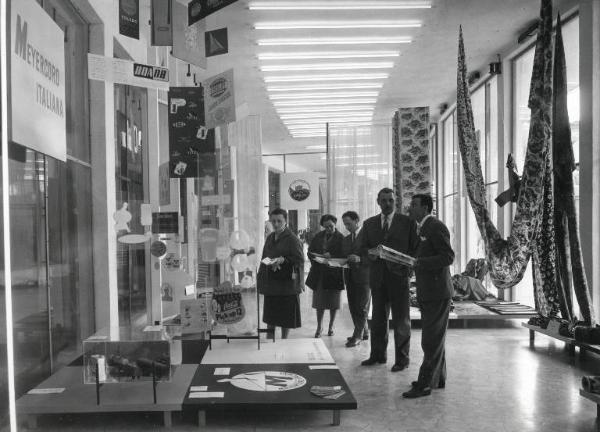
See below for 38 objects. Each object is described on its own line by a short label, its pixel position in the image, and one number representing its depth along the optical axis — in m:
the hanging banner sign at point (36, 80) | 2.66
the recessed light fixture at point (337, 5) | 6.49
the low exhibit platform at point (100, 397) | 3.74
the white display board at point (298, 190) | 12.26
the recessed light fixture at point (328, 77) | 9.30
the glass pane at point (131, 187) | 6.14
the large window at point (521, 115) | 8.91
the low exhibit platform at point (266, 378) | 3.78
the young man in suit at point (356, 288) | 6.48
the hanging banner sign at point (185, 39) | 4.42
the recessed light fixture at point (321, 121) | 12.80
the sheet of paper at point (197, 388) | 4.02
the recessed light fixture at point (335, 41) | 7.68
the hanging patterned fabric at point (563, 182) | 4.41
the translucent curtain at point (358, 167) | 11.28
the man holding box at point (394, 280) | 5.27
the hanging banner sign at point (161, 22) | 4.38
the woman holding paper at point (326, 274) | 6.84
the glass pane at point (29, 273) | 3.86
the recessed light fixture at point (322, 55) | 8.23
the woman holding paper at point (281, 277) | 5.86
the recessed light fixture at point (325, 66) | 8.74
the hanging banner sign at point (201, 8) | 3.97
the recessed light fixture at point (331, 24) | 7.11
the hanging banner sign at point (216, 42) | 4.75
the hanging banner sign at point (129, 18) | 4.26
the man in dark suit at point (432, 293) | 4.44
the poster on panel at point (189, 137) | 5.21
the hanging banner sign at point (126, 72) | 4.08
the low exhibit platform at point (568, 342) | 5.30
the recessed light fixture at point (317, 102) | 10.99
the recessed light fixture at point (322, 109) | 11.60
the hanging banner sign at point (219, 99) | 4.94
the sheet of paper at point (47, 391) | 3.95
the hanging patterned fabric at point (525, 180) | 4.42
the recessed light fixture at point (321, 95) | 10.41
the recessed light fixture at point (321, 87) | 9.88
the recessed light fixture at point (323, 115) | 12.20
